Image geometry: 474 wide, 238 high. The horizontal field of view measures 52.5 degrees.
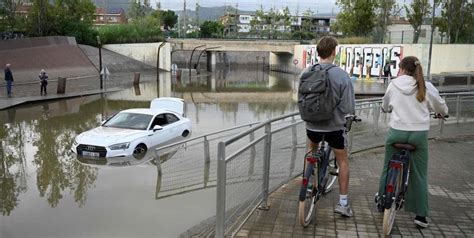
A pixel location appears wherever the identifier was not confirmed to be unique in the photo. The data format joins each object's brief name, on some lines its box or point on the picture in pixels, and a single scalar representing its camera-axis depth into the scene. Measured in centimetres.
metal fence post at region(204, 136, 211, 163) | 1123
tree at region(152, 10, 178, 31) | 12416
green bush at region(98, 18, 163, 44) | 6573
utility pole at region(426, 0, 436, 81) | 2929
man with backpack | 478
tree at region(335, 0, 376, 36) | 5047
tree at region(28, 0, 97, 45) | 5419
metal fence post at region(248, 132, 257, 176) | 534
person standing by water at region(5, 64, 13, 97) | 2853
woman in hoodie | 493
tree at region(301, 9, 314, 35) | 9396
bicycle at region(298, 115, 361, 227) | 494
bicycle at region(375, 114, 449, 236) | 488
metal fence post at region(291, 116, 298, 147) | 691
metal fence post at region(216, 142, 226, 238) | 434
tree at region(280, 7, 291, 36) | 9656
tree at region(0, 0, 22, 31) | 4872
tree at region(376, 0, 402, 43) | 4938
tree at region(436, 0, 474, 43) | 3791
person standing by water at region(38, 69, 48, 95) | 3000
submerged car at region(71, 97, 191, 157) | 1280
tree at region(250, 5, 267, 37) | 9794
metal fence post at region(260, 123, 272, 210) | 565
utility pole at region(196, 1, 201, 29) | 12241
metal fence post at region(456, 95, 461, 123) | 1167
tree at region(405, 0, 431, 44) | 4244
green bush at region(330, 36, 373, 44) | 4566
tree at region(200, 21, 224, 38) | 10988
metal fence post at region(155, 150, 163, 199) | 1018
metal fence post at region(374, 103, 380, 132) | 936
